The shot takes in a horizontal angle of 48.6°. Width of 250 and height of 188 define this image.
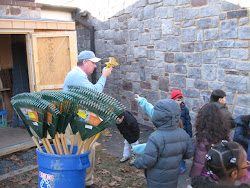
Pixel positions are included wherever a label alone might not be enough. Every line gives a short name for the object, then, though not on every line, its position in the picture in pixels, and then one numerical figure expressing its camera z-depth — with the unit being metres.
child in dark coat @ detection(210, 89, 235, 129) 4.07
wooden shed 5.31
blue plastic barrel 2.79
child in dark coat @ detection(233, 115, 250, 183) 3.65
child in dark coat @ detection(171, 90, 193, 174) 4.78
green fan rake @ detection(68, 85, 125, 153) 2.73
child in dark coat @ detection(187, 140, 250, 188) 1.82
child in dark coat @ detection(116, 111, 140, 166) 4.67
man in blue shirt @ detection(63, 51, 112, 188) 3.82
